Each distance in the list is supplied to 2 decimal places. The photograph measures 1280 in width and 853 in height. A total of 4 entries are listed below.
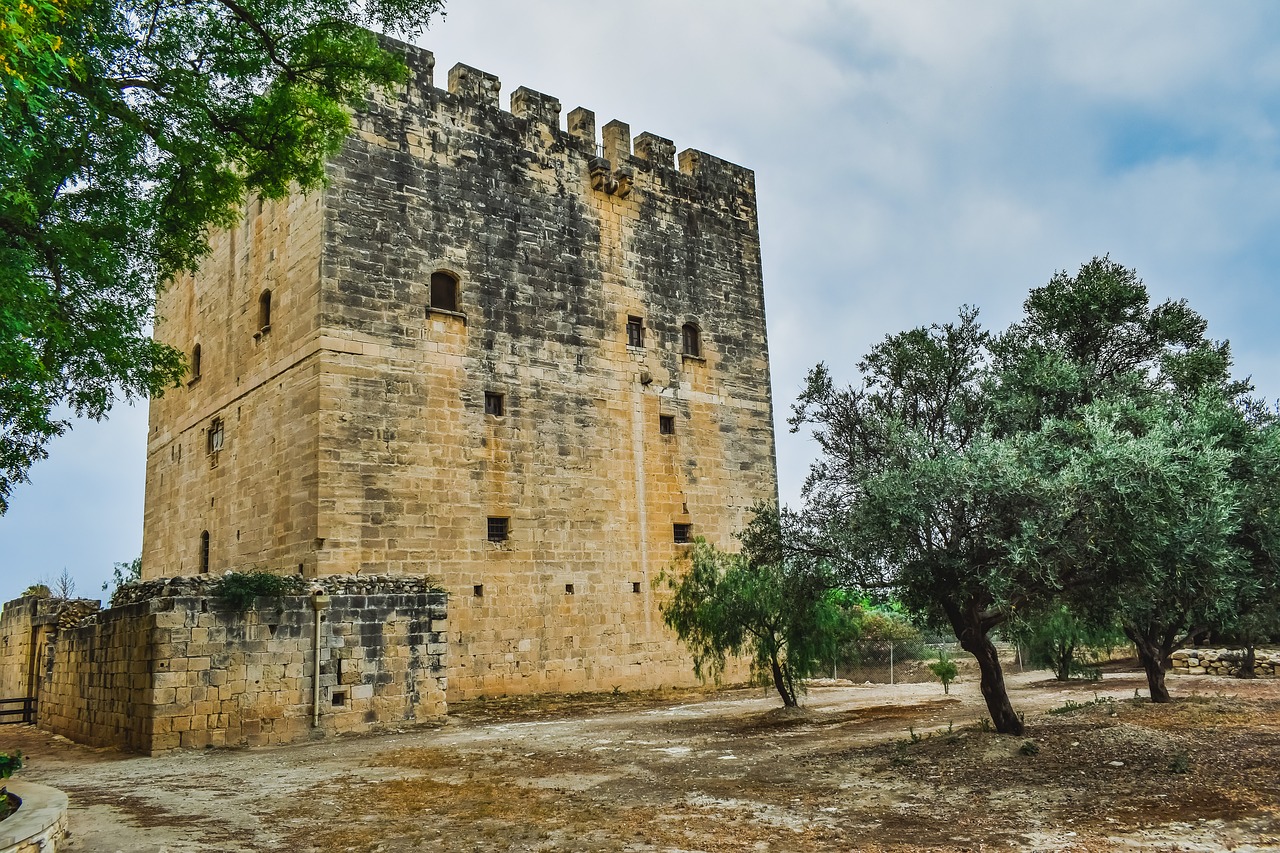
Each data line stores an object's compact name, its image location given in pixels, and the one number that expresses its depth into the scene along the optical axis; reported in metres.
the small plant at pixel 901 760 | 9.76
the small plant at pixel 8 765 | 6.45
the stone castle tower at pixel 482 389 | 16.88
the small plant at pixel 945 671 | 18.80
